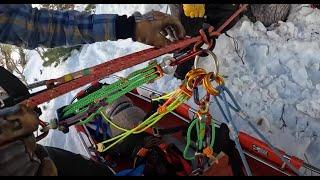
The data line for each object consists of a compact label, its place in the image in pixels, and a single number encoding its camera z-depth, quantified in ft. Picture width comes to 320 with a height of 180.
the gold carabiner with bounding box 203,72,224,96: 4.41
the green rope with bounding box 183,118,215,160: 4.72
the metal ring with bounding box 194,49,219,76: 4.46
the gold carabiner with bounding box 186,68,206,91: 4.50
